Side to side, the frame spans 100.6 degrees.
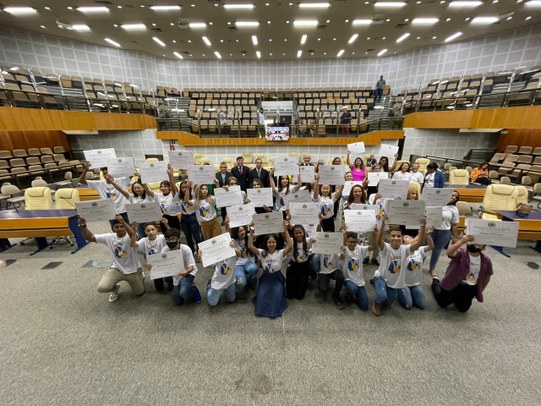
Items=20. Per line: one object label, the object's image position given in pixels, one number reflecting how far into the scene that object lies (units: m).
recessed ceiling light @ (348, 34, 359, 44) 13.75
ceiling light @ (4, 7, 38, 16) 10.34
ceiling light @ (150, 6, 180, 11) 10.21
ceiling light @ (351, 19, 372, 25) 11.78
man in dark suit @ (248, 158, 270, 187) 6.20
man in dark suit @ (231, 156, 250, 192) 6.17
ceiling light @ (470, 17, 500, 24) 11.62
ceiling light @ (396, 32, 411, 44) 13.73
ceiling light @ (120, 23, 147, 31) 12.32
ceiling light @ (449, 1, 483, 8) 9.91
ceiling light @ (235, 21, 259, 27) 12.02
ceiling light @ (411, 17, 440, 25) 11.65
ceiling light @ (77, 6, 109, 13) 10.26
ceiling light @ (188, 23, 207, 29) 12.18
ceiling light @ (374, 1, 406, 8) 9.90
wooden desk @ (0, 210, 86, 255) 5.10
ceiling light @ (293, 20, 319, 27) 11.90
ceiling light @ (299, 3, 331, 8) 10.12
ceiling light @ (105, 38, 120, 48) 14.51
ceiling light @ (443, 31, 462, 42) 13.67
